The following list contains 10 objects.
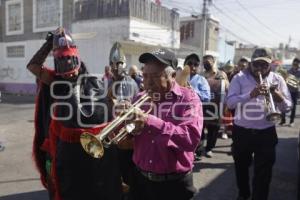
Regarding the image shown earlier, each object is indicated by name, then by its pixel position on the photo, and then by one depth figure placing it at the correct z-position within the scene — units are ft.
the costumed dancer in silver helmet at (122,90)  12.71
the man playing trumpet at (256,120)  13.93
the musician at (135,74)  23.56
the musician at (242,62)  28.18
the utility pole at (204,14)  78.86
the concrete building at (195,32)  118.01
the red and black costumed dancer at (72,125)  10.23
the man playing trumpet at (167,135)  8.23
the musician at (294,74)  35.06
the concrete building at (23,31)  75.61
